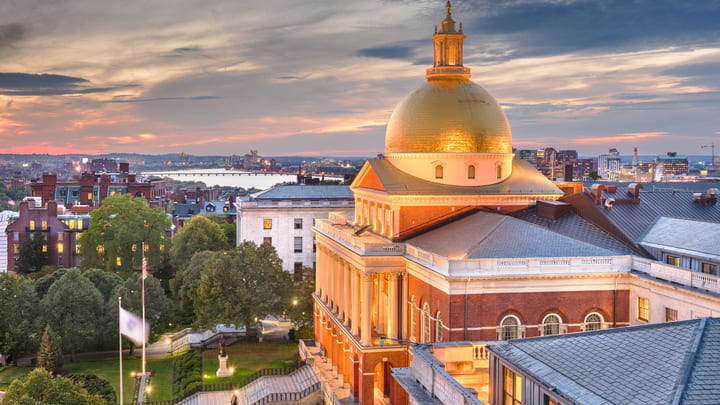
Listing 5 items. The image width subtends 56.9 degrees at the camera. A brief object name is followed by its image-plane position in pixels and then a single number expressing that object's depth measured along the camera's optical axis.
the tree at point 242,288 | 60.69
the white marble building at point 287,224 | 79.06
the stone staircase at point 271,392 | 49.03
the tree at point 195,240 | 84.00
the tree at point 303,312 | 64.25
